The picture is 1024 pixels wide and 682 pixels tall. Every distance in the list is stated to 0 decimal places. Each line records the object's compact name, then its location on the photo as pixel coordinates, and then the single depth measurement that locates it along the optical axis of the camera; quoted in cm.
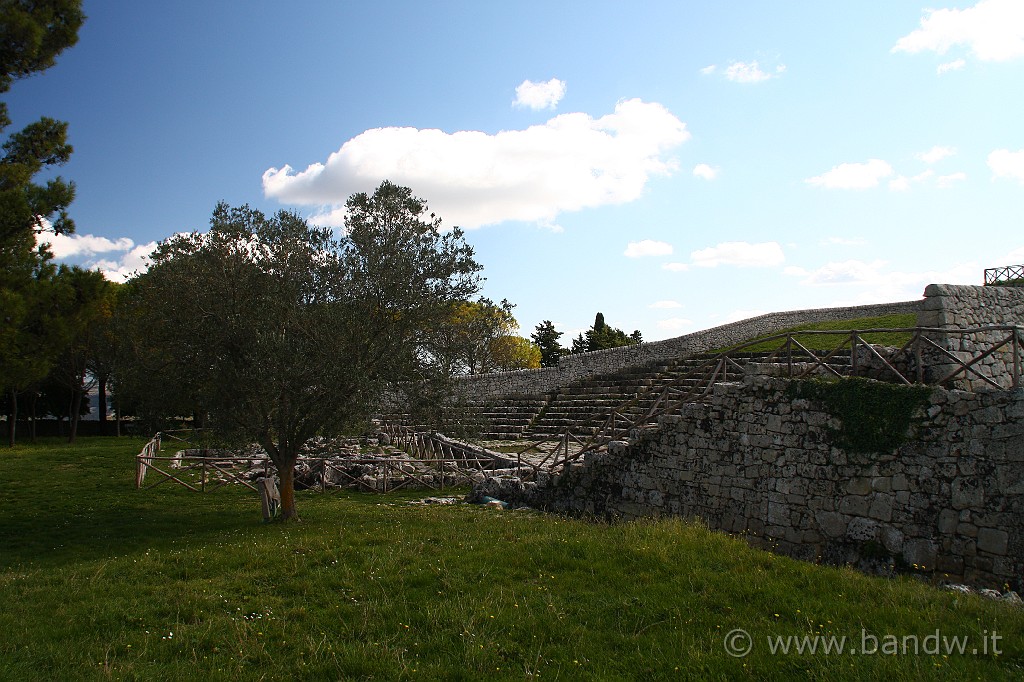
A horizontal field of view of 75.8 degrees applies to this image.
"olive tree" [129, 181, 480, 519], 1126
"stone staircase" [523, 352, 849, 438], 2350
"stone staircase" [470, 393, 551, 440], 2680
